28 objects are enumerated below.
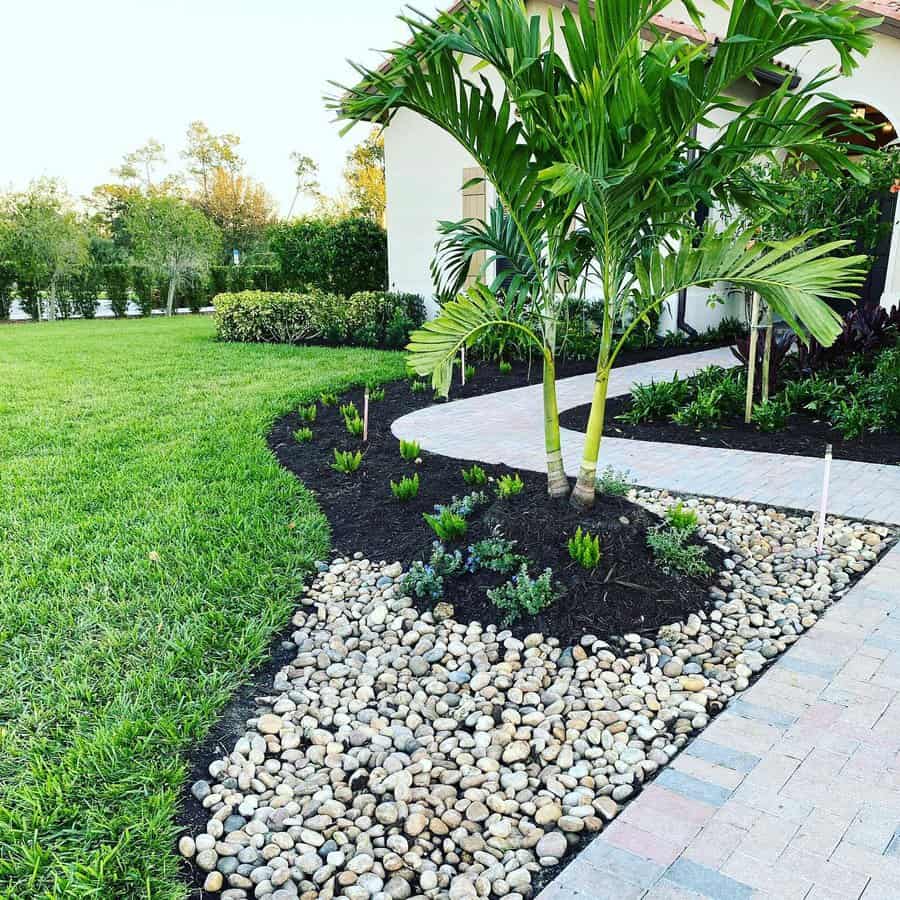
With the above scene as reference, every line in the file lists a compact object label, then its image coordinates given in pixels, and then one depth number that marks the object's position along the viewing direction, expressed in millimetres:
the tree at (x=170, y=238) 21281
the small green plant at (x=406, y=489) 4551
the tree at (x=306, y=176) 36656
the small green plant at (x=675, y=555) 3477
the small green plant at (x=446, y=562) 3527
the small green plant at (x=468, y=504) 4094
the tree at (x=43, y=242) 20359
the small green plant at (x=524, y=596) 3197
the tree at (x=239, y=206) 38344
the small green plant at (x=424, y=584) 3453
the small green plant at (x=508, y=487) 4047
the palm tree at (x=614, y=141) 2812
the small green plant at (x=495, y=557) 3426
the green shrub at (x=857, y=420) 5938
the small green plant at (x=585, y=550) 3299
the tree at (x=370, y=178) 24656
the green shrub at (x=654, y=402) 6793
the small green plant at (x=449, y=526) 3723
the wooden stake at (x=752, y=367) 6247
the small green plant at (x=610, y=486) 3936
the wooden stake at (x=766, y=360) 6453
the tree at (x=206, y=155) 39156
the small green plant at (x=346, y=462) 5285
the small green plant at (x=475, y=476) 4676
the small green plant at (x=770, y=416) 6230
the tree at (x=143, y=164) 37844
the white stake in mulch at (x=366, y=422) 5918
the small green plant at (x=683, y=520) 3609
